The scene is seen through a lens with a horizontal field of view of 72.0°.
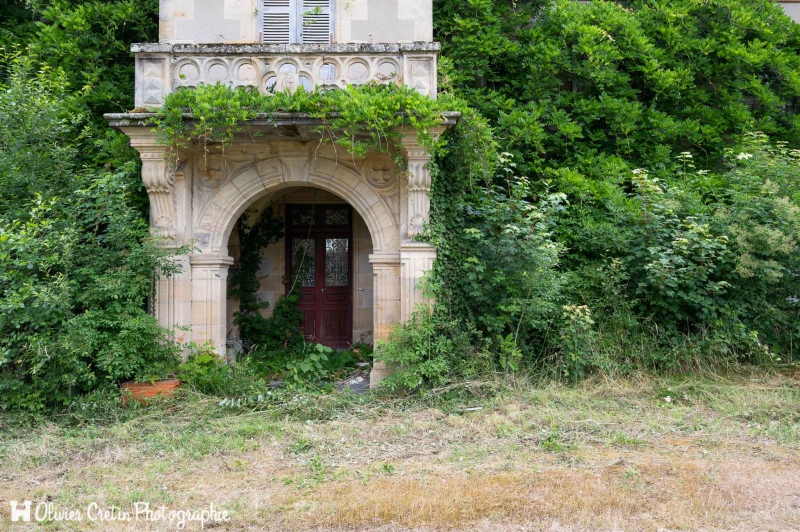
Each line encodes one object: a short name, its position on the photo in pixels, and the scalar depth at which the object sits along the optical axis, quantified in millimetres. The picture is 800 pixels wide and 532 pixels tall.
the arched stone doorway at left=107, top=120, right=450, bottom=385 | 7031
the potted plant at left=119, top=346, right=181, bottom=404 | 6289
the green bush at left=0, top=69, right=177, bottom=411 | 5832
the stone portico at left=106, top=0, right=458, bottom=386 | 6707
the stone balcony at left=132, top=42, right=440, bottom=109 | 6680
